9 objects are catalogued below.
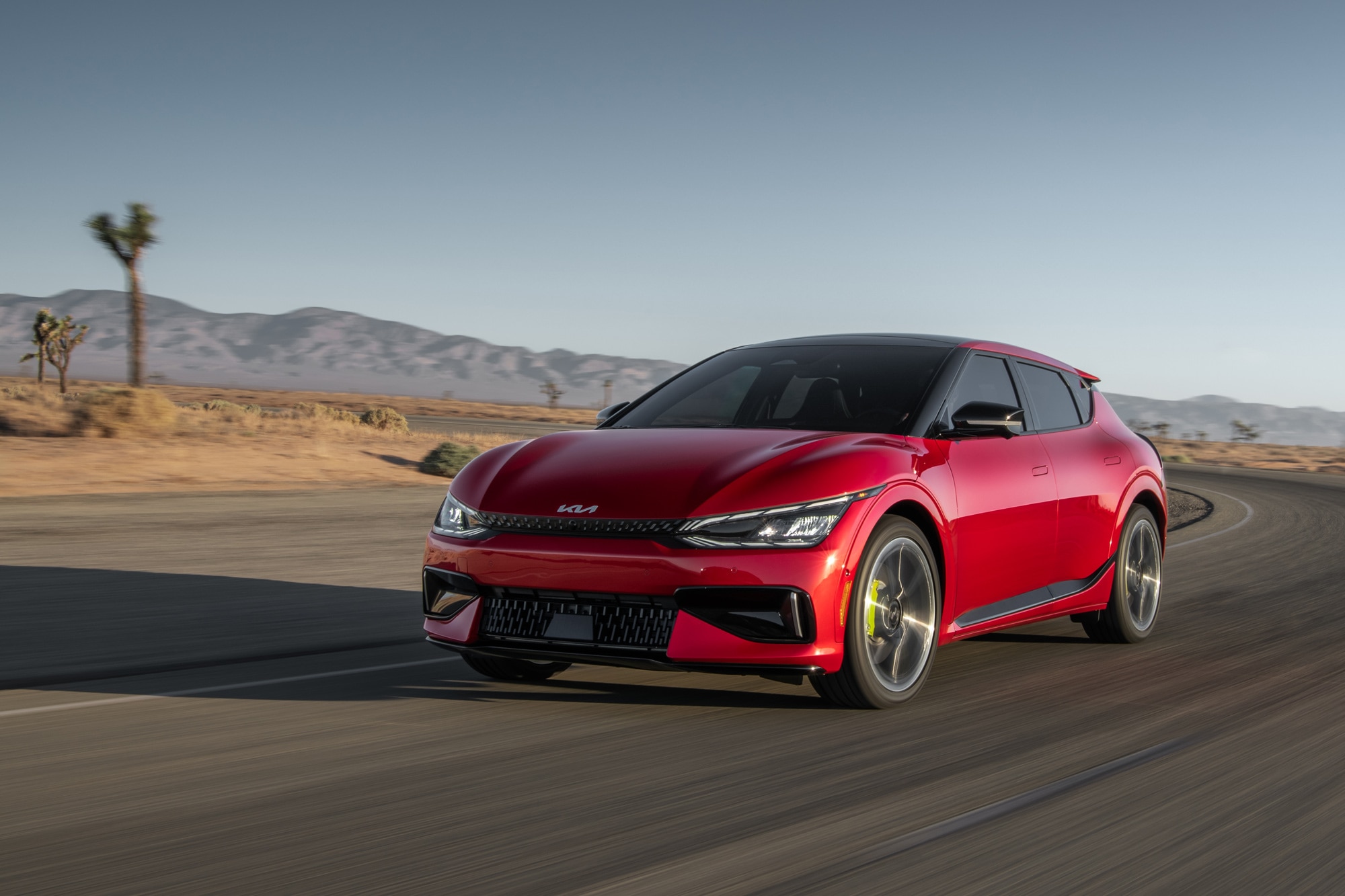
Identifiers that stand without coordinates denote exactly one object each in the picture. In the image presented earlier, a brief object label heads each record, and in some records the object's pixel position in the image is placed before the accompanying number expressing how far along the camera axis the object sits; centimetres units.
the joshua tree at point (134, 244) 3172
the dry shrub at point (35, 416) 2459
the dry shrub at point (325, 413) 4656
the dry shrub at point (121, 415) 2423
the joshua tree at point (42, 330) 8956
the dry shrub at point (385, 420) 4453
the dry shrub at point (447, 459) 2578
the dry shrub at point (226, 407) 3944
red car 511
